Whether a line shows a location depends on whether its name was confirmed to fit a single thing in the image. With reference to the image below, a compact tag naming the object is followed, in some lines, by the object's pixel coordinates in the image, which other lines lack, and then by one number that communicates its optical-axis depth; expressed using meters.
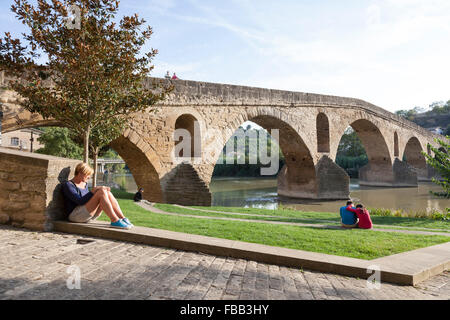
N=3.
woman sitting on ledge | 4.09
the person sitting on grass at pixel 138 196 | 10.31
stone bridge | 11.20
